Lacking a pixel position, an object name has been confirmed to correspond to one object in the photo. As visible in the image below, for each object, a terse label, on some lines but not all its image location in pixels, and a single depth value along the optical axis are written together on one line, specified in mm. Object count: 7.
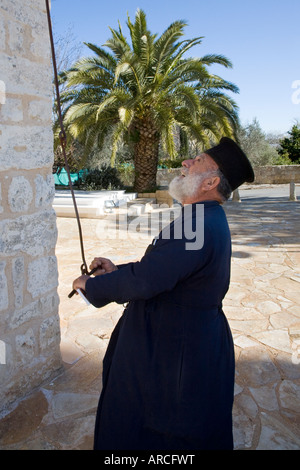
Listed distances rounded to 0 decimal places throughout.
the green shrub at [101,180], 14281
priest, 1405
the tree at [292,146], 24391
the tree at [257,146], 25453
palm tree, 10625
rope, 1648
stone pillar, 2047
